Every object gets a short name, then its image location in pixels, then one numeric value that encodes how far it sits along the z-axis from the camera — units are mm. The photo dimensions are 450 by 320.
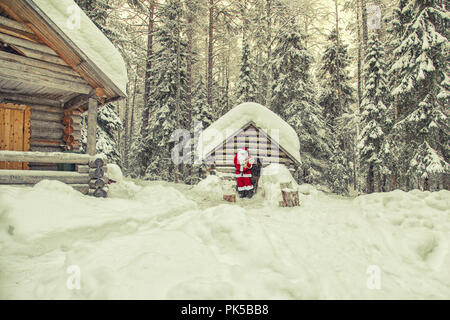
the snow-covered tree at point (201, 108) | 19609
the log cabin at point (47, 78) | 5480
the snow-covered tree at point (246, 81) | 20431
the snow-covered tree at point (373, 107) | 13977
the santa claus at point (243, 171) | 8180
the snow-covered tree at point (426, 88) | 10375
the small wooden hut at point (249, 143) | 9984
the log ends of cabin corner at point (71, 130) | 8305
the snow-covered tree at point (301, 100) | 15820
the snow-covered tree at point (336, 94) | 17500
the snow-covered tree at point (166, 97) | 16453
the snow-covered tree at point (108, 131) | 13055
